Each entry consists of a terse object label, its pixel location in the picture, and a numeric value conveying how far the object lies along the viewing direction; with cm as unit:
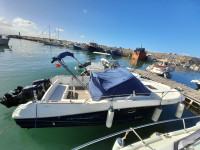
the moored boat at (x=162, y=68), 1747
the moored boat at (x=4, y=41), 3420
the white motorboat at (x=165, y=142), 240
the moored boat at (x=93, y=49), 4584
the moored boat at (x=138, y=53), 3442
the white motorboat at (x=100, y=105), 430
